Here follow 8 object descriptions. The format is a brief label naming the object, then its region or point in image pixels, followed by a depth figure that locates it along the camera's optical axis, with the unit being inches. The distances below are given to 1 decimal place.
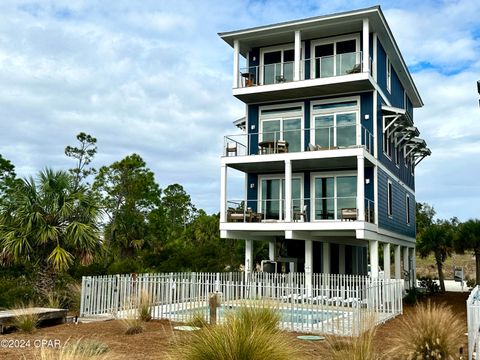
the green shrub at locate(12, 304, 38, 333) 482.0
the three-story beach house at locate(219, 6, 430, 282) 805.2
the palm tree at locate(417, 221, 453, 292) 1131.9
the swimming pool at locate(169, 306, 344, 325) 501.5
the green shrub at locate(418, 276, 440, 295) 1096.8
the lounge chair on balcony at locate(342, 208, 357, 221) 770.8
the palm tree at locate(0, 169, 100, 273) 623.2
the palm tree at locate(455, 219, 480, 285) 1023.0
